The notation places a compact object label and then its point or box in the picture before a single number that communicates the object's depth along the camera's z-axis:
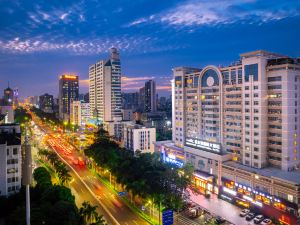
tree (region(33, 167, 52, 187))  47.29
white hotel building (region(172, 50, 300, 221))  50.19
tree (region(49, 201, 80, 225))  31.69
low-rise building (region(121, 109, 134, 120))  178.12
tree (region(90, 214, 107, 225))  32.04
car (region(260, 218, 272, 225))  43.01
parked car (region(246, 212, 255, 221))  45.10
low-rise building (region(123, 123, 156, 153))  86.19
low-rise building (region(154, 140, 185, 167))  70.19
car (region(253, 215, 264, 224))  43.98
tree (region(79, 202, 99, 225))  35.16
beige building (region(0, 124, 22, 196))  47.59
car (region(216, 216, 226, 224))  43.61
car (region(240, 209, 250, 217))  46.55
